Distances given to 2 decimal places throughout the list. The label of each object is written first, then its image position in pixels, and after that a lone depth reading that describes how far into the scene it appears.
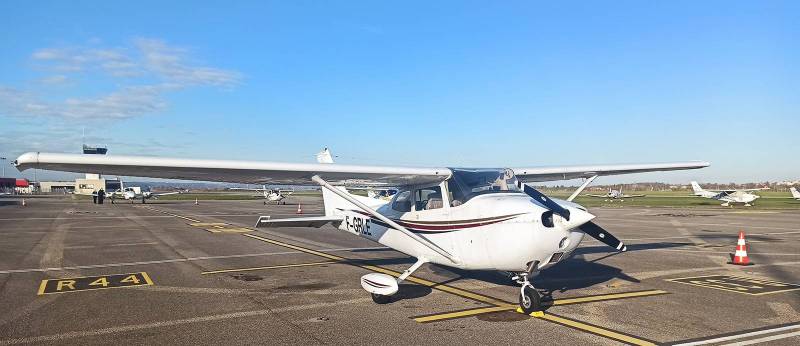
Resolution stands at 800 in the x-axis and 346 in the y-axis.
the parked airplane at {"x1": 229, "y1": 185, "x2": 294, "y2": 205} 52.81
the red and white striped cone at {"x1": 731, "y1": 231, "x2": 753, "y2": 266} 11.70
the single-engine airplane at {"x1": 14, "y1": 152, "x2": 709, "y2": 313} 6.63
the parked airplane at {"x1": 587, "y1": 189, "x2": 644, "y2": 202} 63.22
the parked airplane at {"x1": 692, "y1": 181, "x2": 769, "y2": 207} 44.81
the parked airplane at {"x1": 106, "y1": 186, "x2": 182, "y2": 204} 57.81
